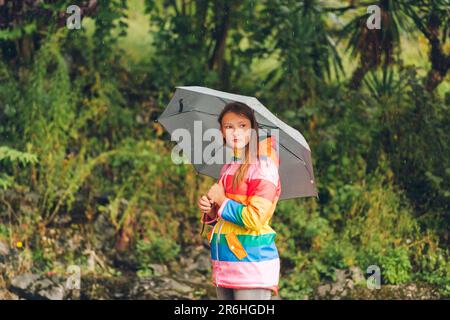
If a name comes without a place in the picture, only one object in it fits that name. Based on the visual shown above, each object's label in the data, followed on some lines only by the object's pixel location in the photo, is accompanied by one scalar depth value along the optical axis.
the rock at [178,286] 14.69
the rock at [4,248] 14.49
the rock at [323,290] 14.78
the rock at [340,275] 14.98
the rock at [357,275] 14.93
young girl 8.47
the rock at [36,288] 13.79
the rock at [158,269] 15.17
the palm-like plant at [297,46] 17.41
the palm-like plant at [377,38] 17.66
